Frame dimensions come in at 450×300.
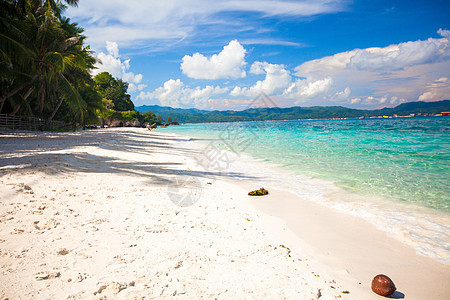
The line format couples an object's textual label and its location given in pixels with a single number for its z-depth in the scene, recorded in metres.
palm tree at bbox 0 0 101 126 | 14.33
